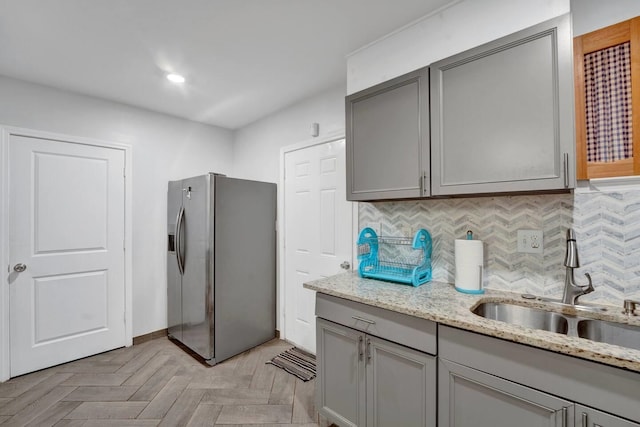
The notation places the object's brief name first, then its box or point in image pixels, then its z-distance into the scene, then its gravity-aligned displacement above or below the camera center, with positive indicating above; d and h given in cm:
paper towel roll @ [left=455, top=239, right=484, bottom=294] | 160 -28
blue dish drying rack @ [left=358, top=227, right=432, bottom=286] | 182 -29
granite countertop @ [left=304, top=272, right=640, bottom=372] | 93 -44
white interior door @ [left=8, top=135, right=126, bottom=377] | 243 -29
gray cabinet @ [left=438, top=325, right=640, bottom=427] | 91 -62
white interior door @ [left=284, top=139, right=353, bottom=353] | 259 -9
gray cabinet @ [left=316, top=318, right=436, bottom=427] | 135 -86
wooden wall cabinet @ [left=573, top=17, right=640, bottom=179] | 125 +51
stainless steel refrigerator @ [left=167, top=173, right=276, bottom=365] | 264 -46
